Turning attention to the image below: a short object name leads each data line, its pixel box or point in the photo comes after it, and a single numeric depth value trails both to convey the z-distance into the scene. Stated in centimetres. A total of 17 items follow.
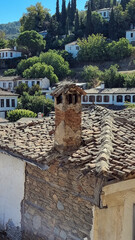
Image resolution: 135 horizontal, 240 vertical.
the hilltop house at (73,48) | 7819
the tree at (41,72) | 6122
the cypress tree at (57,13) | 9141
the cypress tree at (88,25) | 8129
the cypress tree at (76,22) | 8375
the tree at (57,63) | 6656
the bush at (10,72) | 7025
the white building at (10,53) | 7912
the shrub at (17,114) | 4038
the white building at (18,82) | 5880
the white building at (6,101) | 4550
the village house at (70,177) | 636
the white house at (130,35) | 7962
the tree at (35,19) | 9362
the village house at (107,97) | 4916
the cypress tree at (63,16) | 8944
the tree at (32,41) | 7700
